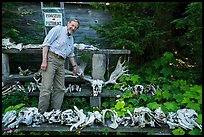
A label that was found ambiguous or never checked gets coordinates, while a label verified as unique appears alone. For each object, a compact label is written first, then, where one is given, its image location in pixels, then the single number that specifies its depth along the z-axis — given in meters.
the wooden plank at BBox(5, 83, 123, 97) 4.92
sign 5.09
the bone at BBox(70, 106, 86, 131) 3.63
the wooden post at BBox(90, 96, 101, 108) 4.89
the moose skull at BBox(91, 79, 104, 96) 4.90
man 4.04
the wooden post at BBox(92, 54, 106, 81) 5.02
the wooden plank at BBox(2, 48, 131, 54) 4.97
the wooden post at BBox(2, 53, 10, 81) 5.08
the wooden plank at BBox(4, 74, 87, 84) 5.13
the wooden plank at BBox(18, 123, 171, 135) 3.63
